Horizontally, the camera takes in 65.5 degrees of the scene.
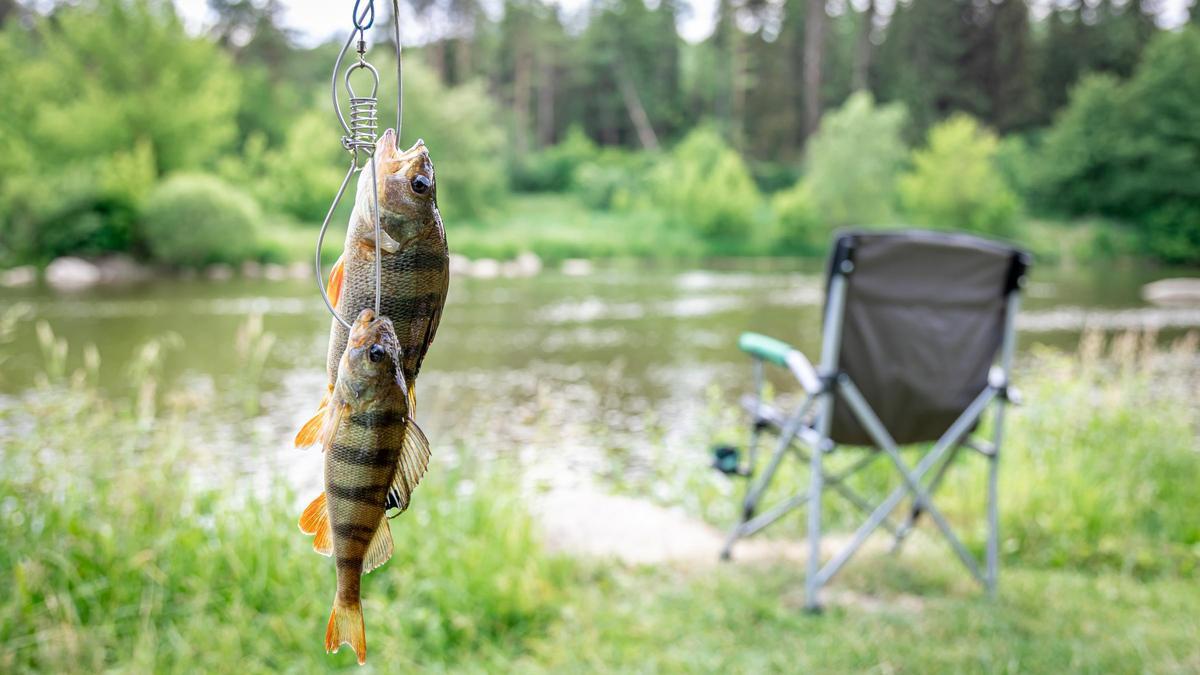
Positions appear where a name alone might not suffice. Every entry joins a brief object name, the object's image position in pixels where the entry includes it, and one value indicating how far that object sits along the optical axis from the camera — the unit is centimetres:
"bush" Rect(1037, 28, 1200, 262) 4109
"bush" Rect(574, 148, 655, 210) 4341
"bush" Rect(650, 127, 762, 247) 3797
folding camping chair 420
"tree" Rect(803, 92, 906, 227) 3953
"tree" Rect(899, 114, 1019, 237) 3947
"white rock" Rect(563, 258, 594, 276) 3038
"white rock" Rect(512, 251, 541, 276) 3012
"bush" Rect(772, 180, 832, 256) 3822
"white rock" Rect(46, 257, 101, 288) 2489
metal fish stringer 90
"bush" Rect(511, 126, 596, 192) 4712
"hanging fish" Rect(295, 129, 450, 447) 93
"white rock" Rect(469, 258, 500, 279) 2908
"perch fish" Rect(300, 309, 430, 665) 90
